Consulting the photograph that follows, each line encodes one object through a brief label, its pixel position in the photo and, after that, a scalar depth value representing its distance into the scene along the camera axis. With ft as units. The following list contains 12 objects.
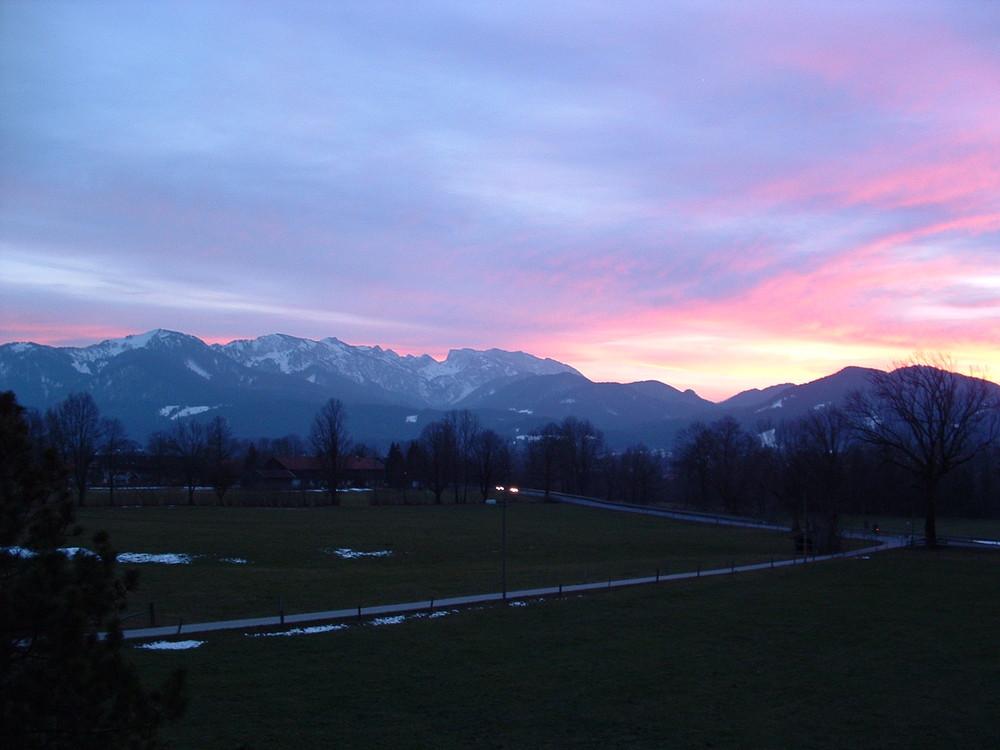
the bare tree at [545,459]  414.21
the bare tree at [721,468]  329.31
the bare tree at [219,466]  338.34
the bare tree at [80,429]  315.17
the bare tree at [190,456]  349.00
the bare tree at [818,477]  187.32
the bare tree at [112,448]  351.38
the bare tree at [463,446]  408.46
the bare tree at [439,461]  382.01
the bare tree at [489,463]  410.52
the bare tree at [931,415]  166.81
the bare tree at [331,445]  356.79
